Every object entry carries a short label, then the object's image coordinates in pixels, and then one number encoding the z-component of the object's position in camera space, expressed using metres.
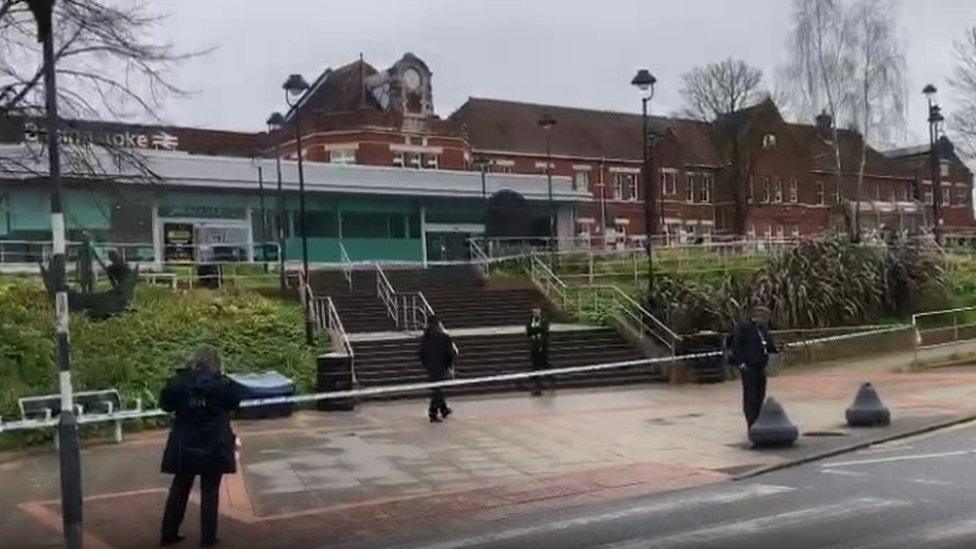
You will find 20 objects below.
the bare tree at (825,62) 42.75
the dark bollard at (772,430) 12.62
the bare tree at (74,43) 17.20
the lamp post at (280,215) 28.83
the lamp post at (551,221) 34.51
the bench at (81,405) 14.82
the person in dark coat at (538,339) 20.44
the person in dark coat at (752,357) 13.75
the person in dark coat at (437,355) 16.64
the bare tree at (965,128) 44.41
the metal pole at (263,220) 39.16
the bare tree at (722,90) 64.06
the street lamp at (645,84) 25.12
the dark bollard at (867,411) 14.23
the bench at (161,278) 27.19
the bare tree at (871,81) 43.16
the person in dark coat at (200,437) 8.54
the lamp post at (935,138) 37.19
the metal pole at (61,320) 8.42
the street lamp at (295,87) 24.38
